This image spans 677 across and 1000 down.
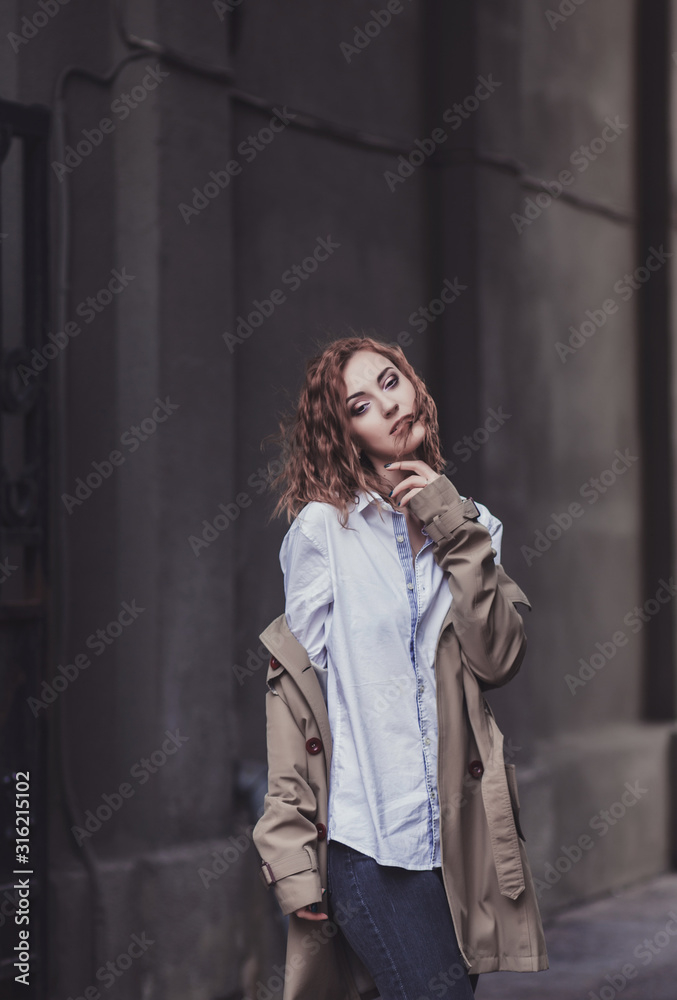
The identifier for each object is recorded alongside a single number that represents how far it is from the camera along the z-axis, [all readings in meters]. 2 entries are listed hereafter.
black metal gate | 4.39
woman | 2.49
